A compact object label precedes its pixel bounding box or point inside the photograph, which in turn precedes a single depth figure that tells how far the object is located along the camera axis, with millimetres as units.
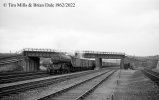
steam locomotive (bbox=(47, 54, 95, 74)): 33938
